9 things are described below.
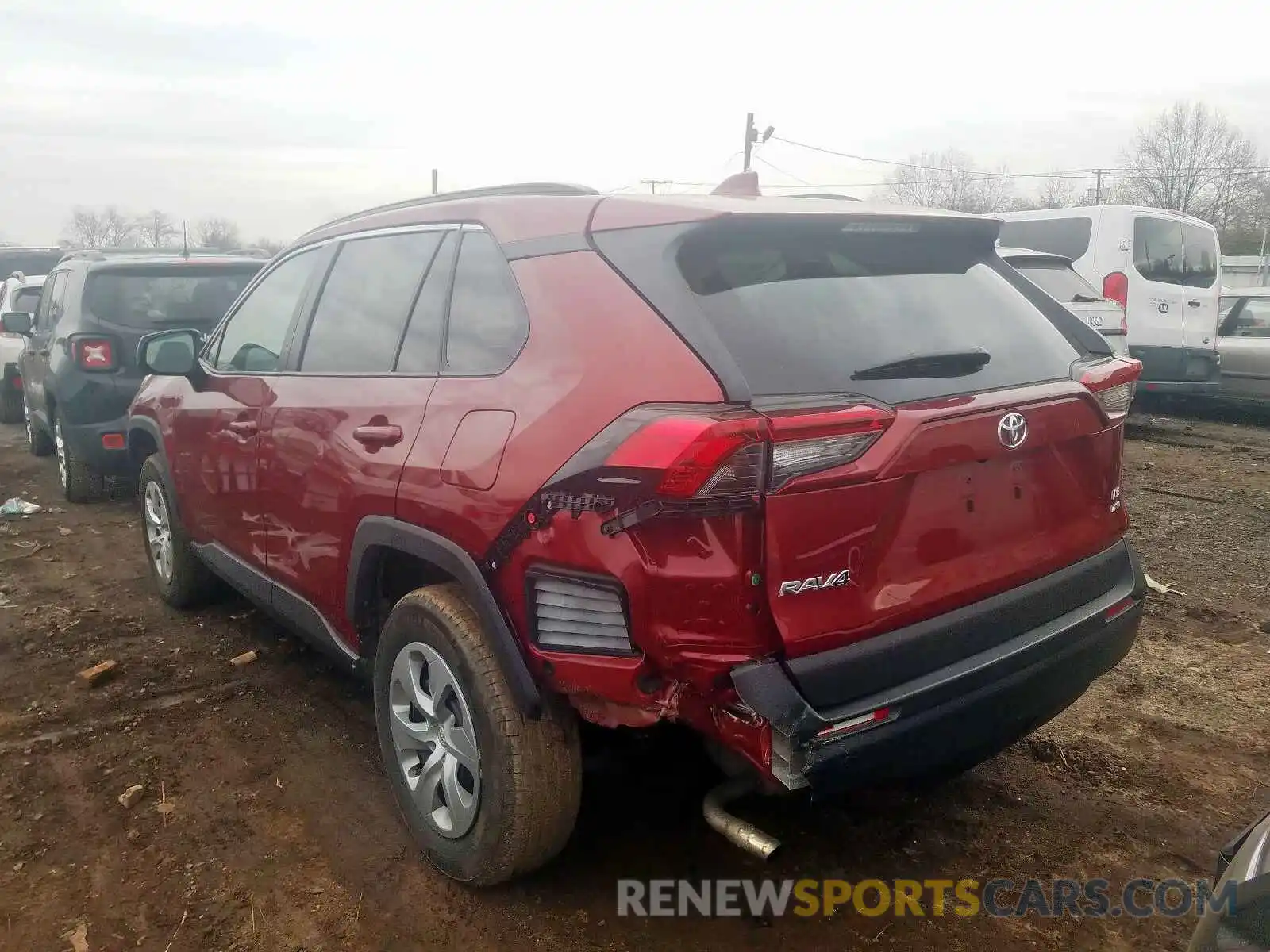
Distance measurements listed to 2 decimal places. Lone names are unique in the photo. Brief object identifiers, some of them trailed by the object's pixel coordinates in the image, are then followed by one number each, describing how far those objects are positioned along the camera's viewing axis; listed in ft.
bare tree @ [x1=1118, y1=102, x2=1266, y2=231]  167.02
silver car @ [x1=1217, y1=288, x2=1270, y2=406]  33.22
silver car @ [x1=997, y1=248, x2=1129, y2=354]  26.07
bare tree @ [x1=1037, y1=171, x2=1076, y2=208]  181.27
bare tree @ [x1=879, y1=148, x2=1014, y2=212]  184.63
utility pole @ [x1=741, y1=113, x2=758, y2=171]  95.31
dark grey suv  21.18
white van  31.94
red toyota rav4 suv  6.49
